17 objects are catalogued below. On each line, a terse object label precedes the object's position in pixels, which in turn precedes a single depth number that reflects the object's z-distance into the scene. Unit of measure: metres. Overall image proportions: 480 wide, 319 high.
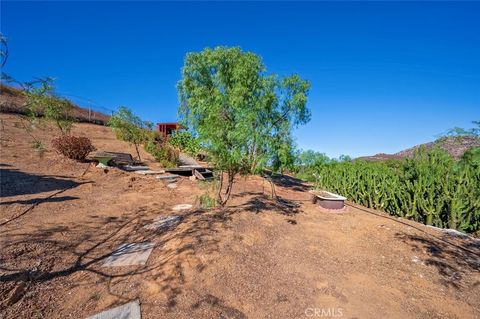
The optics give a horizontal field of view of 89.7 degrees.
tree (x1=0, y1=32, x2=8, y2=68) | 2.79
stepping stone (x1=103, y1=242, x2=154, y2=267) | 4.04
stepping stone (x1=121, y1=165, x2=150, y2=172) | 12.59
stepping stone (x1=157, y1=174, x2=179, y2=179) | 11.32
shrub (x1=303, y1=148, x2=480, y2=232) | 6.61
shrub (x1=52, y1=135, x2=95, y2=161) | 11.38
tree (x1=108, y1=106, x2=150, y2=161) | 15.04
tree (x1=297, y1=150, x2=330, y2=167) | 13.11
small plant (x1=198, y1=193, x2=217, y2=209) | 6.00
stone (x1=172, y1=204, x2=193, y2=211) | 7.13
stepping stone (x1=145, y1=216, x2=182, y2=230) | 5.47
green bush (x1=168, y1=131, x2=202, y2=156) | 19.04
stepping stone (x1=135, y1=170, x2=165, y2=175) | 11.99
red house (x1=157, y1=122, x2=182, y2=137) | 26.56
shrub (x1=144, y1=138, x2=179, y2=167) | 15.16
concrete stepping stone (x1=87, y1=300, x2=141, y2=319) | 2.86
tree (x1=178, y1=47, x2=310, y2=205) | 5.23
